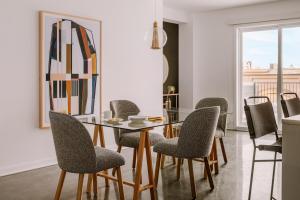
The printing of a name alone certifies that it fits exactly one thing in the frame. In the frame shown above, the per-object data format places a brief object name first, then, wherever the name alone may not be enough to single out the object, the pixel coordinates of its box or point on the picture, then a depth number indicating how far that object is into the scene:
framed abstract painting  3.93
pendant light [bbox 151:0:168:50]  3.57
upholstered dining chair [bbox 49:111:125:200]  2.34
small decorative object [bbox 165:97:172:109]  6.93
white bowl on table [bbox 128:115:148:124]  2.90
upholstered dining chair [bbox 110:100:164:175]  3.41
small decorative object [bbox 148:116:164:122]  3.06
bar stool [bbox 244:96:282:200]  2.48
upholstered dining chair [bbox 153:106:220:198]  2.79
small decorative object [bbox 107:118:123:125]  2.91
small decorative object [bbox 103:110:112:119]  3.17
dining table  2.71
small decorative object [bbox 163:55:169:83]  7.07
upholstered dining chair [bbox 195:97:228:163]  3.82
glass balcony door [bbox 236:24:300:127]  6.20
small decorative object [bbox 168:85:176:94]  7.05
